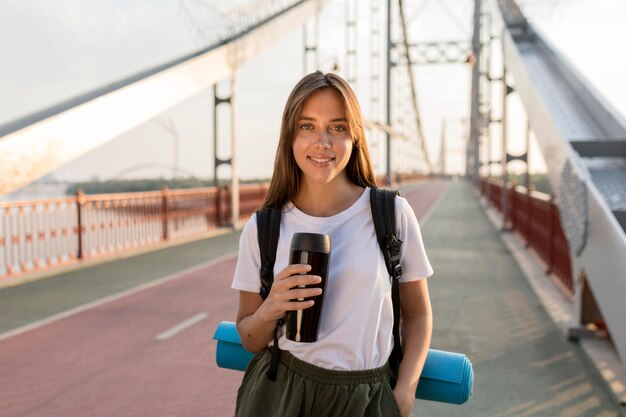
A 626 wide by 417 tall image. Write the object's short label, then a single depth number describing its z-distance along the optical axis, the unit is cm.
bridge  371
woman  153
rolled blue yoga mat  170
